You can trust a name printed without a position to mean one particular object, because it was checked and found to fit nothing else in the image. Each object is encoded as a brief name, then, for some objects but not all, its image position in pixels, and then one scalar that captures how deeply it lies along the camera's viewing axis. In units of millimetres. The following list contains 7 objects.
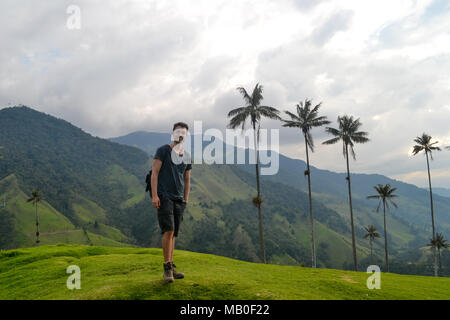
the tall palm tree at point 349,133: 42688
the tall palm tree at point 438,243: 54375
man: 7656
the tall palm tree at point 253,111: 37906
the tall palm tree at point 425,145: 49262
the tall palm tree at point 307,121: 40406
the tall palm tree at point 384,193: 52447
